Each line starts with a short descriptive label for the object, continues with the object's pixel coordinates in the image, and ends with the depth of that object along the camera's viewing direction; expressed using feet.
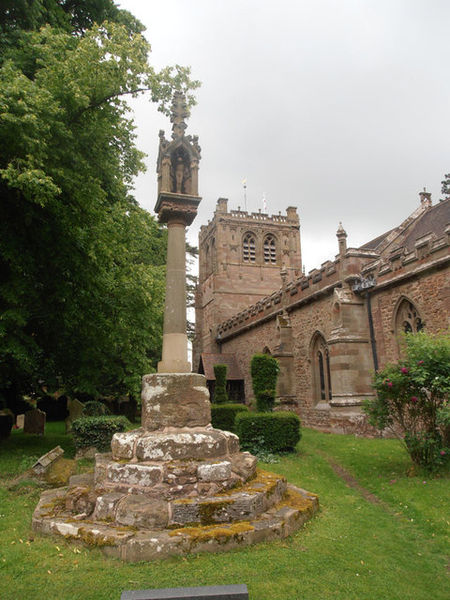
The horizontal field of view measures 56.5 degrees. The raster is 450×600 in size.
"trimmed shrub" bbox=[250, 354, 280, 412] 44.68
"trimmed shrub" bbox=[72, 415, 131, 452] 35.55
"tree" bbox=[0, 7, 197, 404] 27.81
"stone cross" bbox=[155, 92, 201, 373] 20.58
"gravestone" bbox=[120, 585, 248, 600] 7.95
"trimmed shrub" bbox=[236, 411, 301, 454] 36.11
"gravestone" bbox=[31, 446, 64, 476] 25.81
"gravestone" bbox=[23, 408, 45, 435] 52.37
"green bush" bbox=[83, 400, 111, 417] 46.37
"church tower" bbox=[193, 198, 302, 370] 113.19
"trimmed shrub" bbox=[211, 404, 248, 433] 46.42
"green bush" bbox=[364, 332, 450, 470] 25.81
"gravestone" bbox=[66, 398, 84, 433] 54.28
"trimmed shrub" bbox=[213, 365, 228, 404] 60.75
